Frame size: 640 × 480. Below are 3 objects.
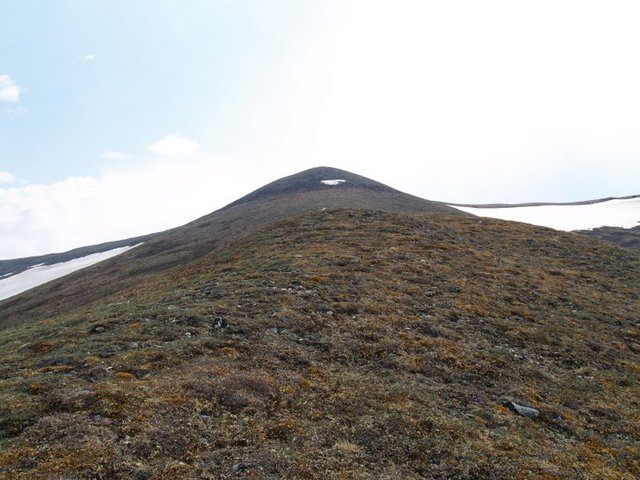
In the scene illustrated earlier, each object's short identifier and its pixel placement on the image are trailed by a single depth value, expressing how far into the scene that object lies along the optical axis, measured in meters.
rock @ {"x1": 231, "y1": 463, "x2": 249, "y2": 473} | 9.51
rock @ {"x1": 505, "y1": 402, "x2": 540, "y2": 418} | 13.89
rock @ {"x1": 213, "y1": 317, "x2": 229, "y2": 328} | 18.31
